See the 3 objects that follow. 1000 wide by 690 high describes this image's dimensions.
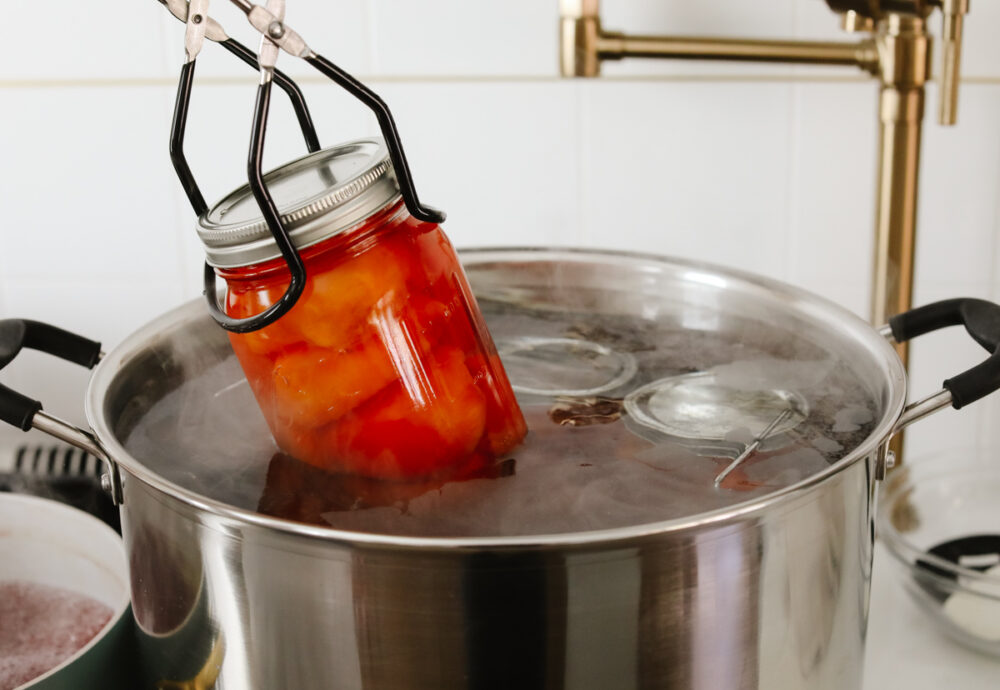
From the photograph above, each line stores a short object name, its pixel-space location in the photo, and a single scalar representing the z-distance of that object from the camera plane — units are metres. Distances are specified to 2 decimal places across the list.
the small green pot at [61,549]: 0.57
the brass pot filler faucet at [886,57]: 0.58
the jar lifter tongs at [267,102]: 0.35
